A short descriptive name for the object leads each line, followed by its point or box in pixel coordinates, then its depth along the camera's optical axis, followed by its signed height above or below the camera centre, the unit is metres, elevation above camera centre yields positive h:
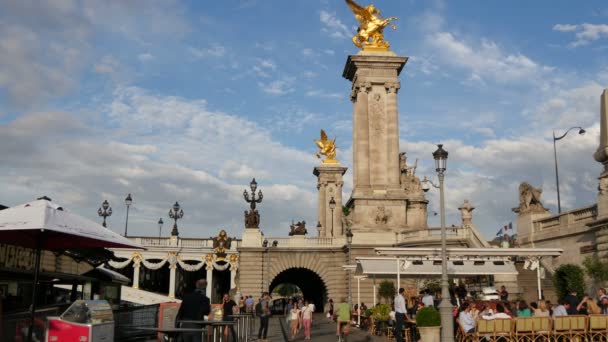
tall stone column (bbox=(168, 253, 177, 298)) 61.56 +2.01
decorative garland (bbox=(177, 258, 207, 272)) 61.03 +2.12
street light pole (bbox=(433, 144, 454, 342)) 17.52 +0.29
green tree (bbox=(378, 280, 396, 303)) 43.66 +0.01
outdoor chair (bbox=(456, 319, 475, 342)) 18.52 -1.32
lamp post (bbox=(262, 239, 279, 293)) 51.22 +1.76
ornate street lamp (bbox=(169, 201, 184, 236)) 59.73 +7.33
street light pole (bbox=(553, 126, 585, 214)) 50.72 +9.33
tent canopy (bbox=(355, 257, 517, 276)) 25.92 +1.01
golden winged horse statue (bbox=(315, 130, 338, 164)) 84.75 +18.84
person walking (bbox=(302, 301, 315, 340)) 26.88 -1.18
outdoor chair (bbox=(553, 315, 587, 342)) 18.34 -0.98
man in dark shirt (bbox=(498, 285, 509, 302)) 24.57 -0.14
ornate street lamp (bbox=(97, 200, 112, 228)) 55.58 +6.77
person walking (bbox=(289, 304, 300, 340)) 28.25 -1.38
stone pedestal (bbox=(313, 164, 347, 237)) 81.65 +13.73
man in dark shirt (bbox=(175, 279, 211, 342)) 13.55 -0.45
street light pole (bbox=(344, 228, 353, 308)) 36.88 +3.21
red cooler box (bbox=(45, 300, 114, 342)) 11.23 -0.68
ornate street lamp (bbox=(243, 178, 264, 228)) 51.78 +5.69
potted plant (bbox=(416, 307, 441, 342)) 18.78 -1.08
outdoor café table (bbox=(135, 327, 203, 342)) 11.83 -0.80
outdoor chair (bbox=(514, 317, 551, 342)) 18.20 -1.01
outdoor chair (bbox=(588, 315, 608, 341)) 18.41 -0.97
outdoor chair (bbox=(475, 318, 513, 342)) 18.08 -1.07
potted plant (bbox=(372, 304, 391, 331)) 27.53 -1.12
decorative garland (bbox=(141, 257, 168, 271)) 60.20 +2.25
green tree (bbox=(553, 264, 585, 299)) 24.52 +0.49
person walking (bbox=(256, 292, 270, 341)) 23.98 -0.96
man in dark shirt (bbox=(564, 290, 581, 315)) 20.52 -0.32
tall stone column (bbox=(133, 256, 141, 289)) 61.17 +1.91
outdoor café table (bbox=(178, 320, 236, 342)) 12.63 -0.99
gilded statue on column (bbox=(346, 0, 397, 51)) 55.68 +22.93
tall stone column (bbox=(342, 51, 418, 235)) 50.75 +11.94
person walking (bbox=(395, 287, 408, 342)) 21.74 -0.78
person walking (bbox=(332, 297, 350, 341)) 24.31 -0.94
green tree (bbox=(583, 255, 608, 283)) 24.14 +0.90
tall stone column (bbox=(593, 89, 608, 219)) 25.53 +5.80
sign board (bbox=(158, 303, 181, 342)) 17.53 -0.74
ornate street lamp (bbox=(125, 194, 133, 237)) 57.72 +7.94
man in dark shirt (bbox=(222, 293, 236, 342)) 20.58 -0.58
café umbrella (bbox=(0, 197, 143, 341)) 11.49 +1.10
